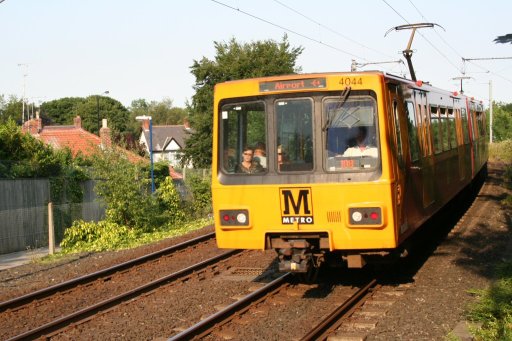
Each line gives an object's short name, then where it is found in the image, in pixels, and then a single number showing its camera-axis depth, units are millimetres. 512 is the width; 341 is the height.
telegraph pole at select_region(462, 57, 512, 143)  56659
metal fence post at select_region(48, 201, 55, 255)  17062
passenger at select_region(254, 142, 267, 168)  9109
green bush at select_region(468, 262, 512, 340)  6707
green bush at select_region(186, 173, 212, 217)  26297
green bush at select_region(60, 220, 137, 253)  18834
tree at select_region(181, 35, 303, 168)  48588
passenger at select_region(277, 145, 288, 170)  9016
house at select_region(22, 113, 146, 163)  47844
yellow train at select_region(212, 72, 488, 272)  8555
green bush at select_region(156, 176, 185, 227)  24297
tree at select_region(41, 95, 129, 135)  96062
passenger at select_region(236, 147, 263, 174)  9180
